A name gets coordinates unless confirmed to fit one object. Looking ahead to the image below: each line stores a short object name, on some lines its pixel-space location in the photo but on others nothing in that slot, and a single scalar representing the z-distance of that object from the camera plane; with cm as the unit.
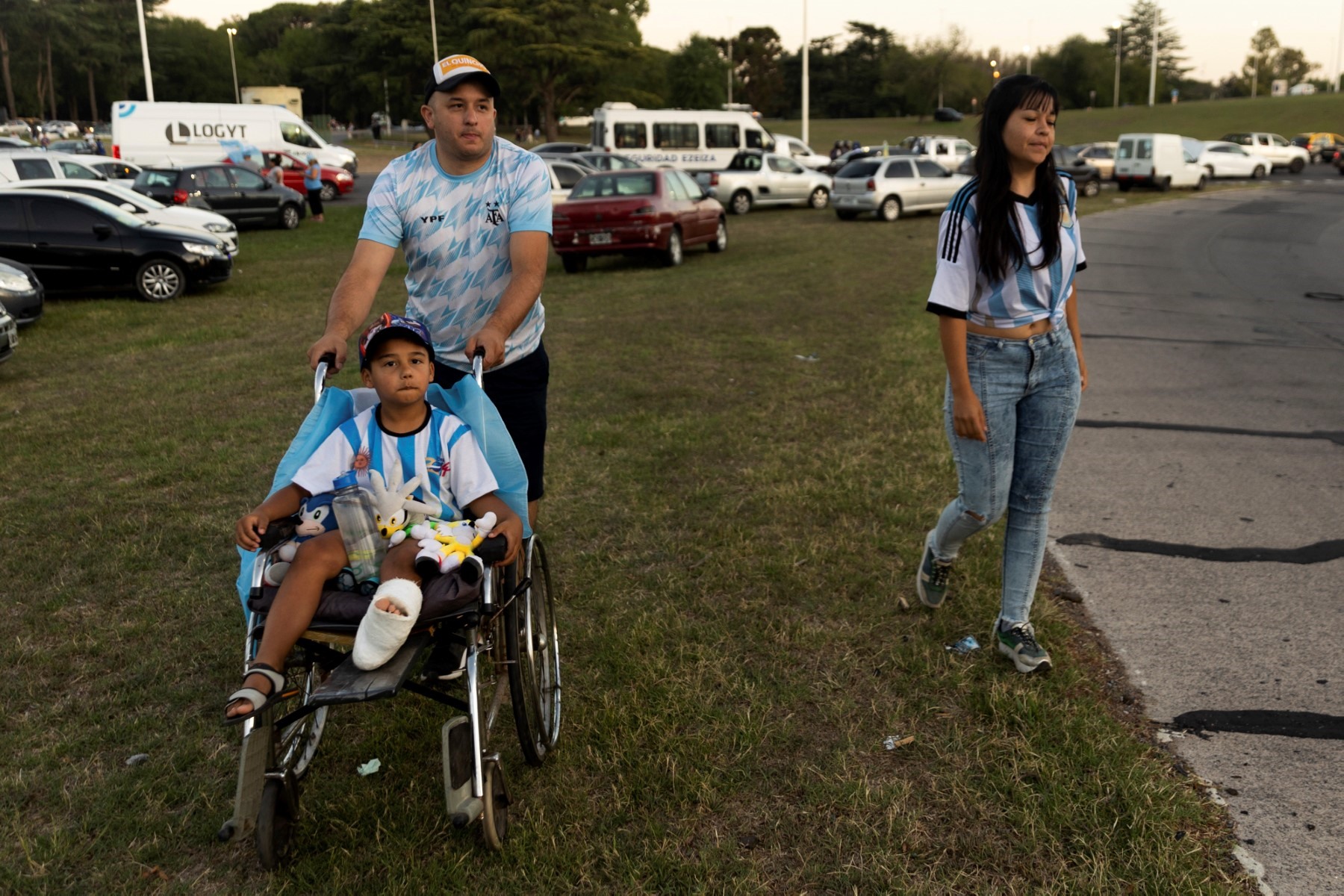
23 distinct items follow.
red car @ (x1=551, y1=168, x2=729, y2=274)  1714
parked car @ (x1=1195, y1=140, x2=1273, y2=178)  4141
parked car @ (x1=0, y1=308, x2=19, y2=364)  1016
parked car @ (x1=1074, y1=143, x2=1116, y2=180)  3728
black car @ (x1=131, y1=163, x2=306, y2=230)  2417
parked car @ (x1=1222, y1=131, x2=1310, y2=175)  4884
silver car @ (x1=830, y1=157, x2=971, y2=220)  2602
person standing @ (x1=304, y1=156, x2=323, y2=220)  2781
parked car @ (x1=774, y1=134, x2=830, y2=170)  4469
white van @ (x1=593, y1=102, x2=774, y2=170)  3512
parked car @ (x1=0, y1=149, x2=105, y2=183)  2256
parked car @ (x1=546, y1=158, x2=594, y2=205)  2322
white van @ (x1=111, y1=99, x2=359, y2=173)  3319
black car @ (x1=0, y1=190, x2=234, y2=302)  1490
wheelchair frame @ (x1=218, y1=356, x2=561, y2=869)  288
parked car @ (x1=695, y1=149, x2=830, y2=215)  2906
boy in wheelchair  303
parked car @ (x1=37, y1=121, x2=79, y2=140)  7025
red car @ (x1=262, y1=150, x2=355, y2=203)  3081
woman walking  367
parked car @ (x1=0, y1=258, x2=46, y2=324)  1203
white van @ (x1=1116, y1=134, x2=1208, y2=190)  3581
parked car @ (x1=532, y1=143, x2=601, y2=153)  3972
